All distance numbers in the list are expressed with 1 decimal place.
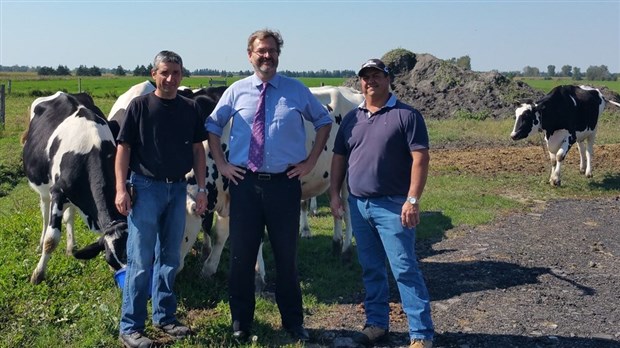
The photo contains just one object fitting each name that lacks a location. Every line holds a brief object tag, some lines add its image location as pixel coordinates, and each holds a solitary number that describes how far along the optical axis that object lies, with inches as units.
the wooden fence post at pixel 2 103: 814.5
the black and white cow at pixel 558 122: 544.4
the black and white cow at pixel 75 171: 216.0
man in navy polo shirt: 183.8
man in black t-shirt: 188.4
